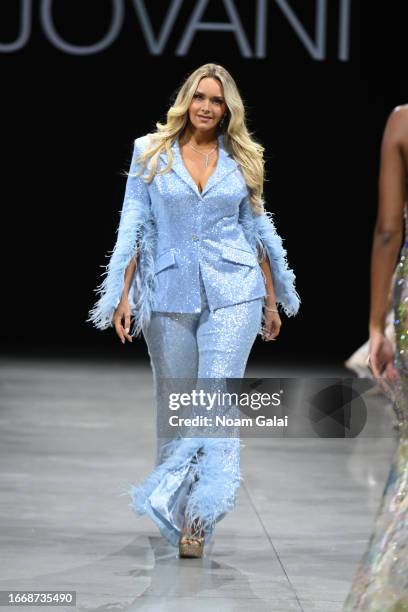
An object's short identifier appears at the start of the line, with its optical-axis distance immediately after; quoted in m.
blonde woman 7.89
